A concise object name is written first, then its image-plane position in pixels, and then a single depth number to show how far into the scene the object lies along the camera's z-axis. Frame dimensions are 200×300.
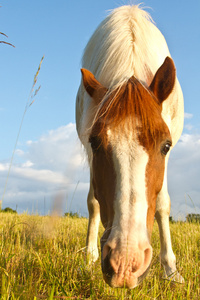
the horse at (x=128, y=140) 1.02
